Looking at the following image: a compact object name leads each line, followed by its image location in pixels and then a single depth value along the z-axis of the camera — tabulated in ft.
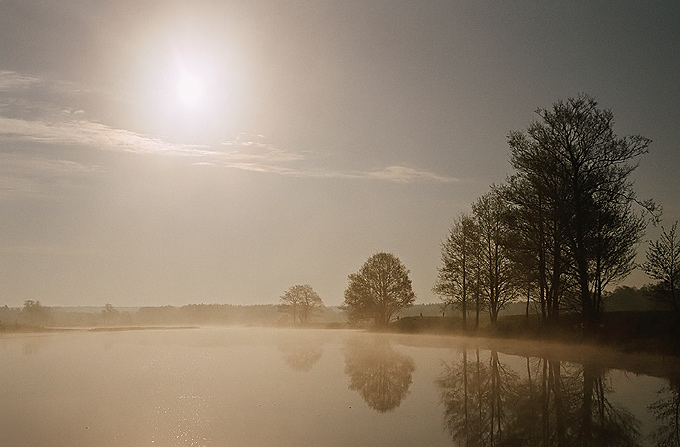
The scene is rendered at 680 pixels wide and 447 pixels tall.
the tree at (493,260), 152.66
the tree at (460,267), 161.58
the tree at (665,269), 101.91
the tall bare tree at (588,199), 105.81
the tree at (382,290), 244.01
